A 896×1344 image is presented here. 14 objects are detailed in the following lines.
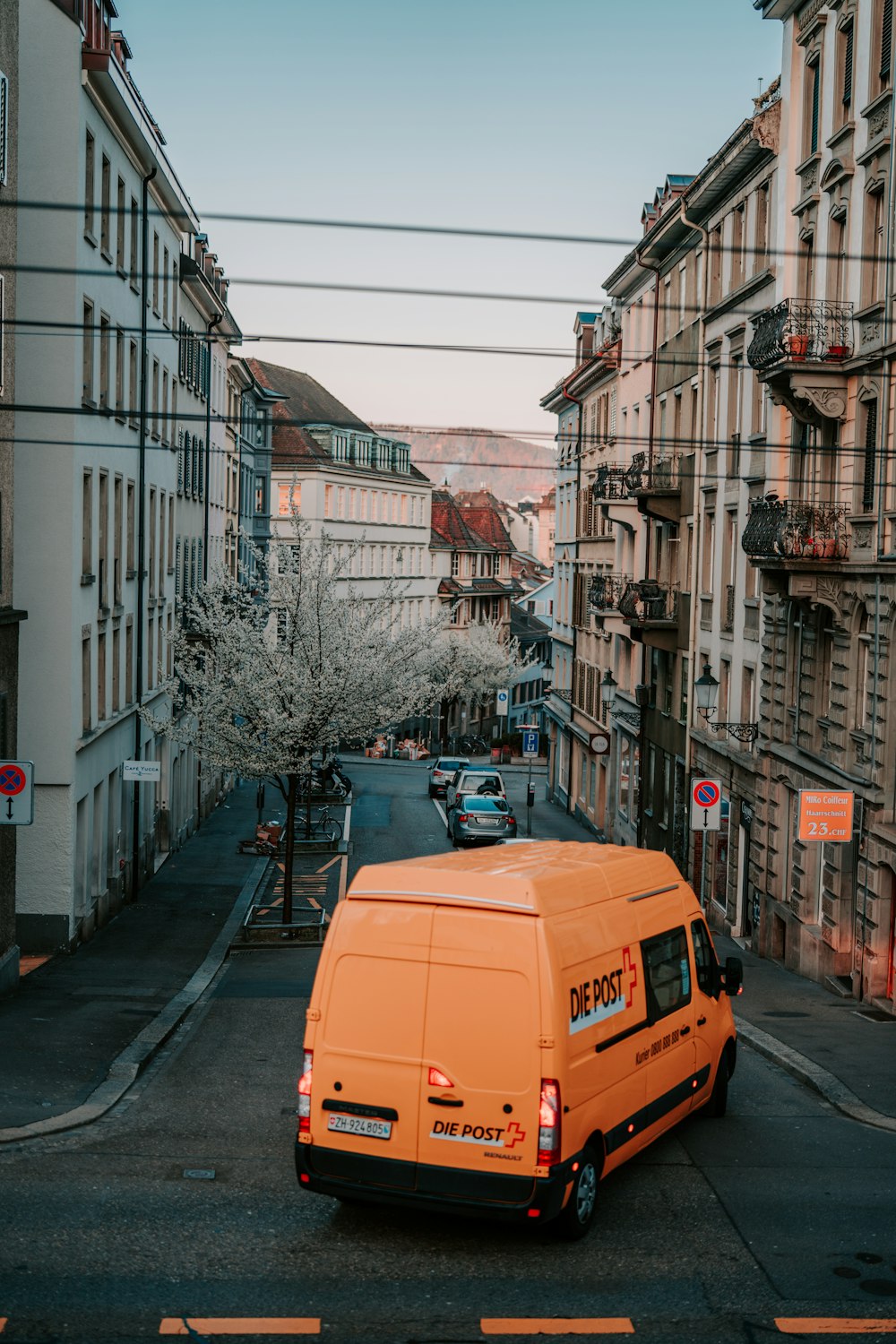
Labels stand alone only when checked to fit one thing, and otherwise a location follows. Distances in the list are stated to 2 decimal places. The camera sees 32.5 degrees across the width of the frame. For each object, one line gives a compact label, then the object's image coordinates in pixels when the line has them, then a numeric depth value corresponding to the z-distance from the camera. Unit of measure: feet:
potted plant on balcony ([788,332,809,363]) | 76.59
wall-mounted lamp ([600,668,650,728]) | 138.41
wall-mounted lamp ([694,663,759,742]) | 87.76
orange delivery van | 31.04
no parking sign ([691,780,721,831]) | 79.10
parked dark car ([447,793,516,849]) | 134.00
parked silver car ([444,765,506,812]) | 154.51
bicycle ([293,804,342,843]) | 134.17
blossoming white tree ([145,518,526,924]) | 88.84
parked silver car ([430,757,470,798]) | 186.50
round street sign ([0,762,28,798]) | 55.67
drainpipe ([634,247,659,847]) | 136.87
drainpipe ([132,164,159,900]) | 102.32
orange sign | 68.08
